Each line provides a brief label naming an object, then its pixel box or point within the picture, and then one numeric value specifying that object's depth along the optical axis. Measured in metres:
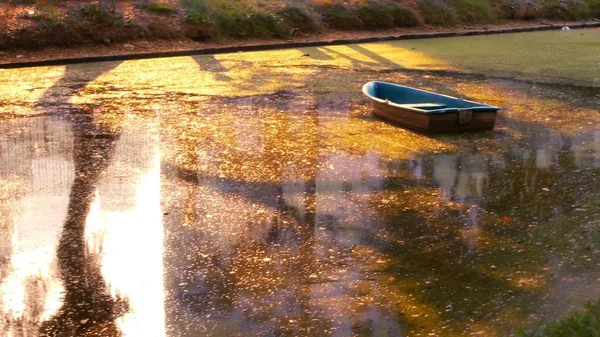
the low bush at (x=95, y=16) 17.75
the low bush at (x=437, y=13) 22.92
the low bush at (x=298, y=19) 20.36
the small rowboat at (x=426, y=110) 9.83
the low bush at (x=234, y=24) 18.98
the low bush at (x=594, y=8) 26.59
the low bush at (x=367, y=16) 21.17
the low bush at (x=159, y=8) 18.97
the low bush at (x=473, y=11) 23.77
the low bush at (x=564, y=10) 25.46
